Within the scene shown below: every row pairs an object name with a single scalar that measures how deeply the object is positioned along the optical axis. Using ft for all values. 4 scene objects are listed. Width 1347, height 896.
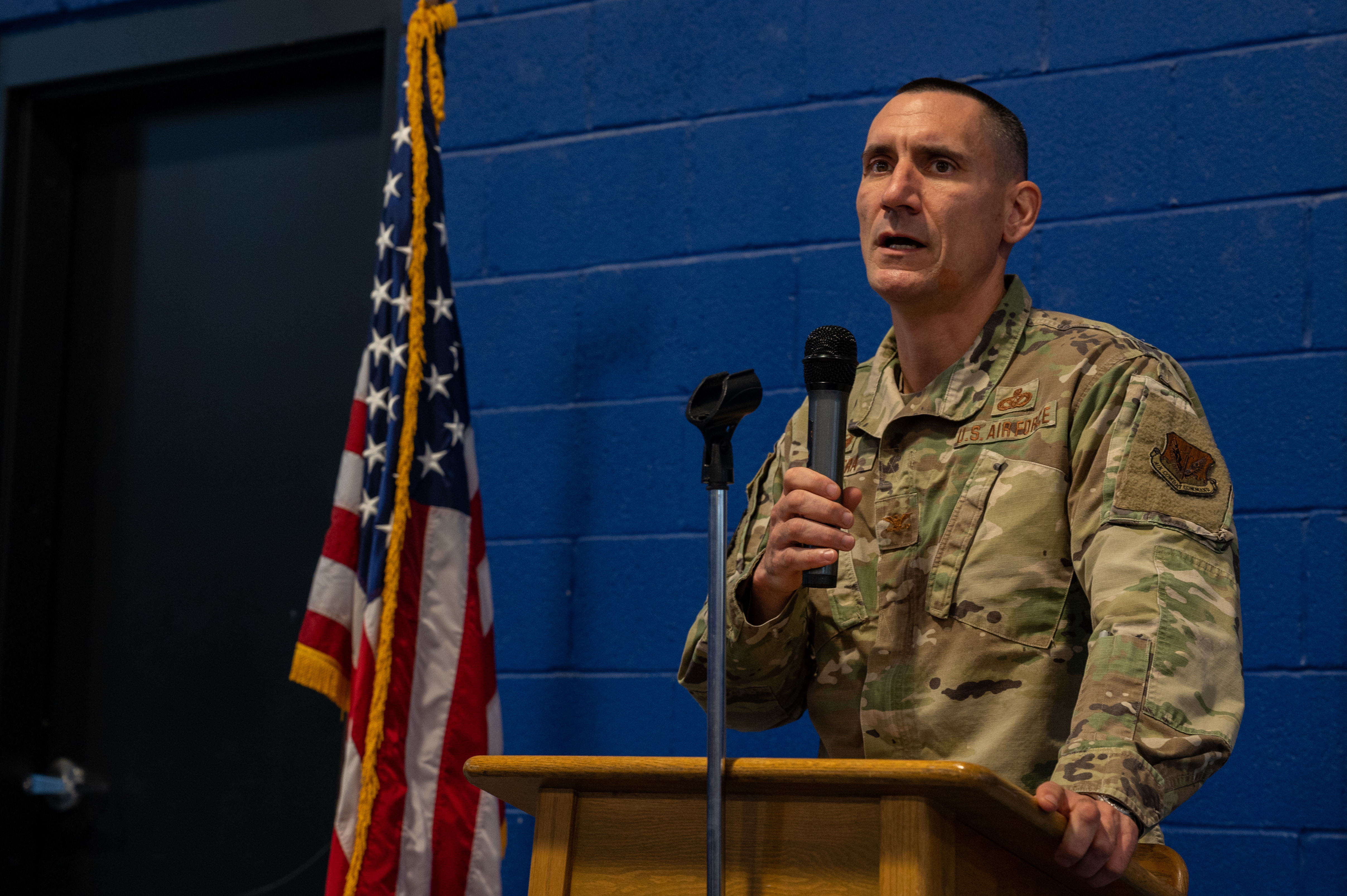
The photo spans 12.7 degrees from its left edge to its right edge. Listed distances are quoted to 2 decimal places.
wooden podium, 18.87
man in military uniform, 19.55
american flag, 22.33
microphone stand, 19.03
